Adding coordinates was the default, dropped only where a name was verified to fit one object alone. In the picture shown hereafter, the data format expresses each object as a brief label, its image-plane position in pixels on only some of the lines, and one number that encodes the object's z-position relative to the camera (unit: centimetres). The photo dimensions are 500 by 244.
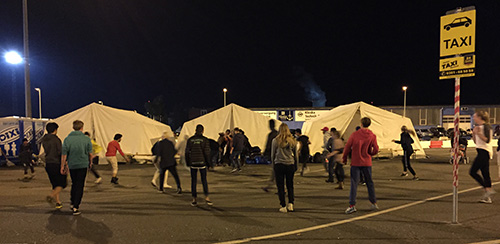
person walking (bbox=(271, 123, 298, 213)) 665
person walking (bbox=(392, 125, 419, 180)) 1085
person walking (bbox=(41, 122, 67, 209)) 671
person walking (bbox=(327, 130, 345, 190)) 927
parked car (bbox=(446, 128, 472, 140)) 3791
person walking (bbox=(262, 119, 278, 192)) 1166
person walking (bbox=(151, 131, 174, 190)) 906
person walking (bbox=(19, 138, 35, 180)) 1152
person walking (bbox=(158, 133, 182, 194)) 890
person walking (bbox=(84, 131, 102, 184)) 979
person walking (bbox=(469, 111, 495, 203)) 726
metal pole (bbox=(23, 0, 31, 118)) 1552
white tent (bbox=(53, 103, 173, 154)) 1777
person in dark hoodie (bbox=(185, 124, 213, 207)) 726
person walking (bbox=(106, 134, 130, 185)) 1032
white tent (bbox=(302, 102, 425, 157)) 1795
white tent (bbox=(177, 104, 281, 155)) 1808
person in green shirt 649
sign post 566
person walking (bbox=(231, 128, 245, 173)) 1348
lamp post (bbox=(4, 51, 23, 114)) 1650
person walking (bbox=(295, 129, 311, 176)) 1172
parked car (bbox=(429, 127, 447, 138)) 3868
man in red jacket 650
